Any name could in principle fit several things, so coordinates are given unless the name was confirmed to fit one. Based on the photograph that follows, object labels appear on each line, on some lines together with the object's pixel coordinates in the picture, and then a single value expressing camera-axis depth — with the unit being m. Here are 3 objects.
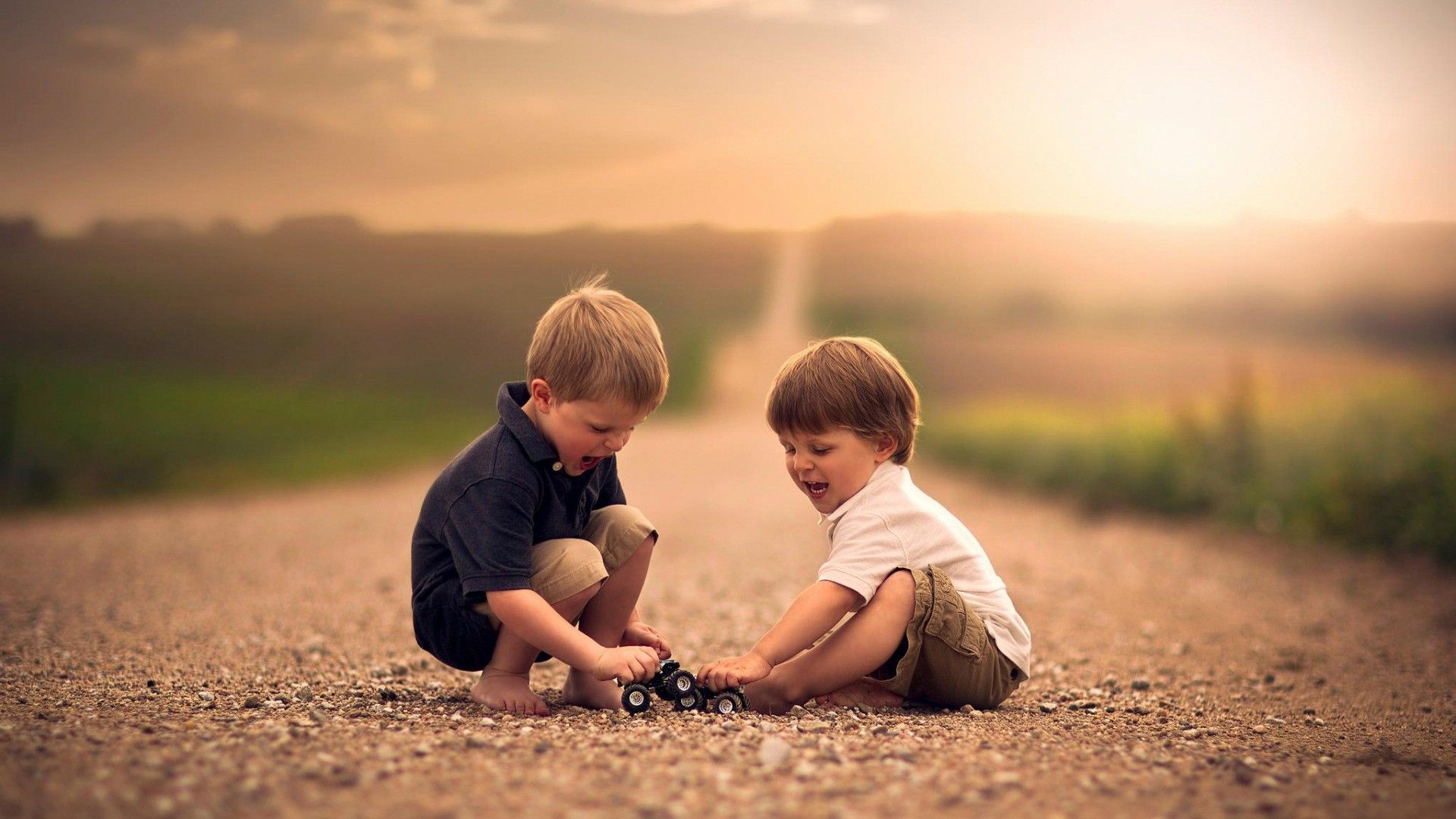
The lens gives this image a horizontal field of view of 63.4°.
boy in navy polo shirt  3.68
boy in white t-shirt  3.82
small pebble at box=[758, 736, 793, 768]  3.08
